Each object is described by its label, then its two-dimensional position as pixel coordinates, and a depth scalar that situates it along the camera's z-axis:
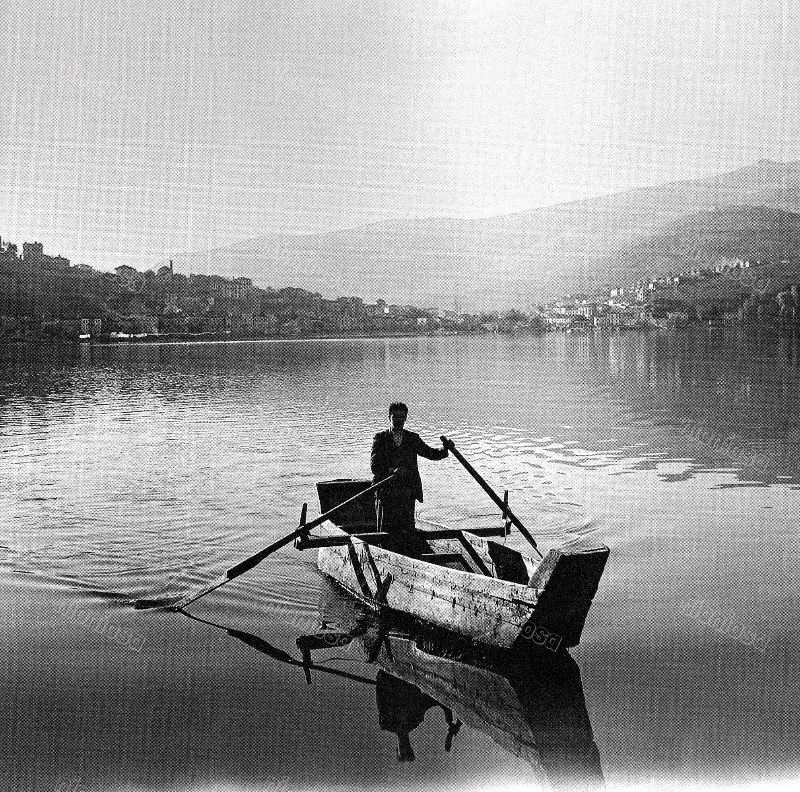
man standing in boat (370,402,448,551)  12.82
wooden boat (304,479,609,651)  9.93
